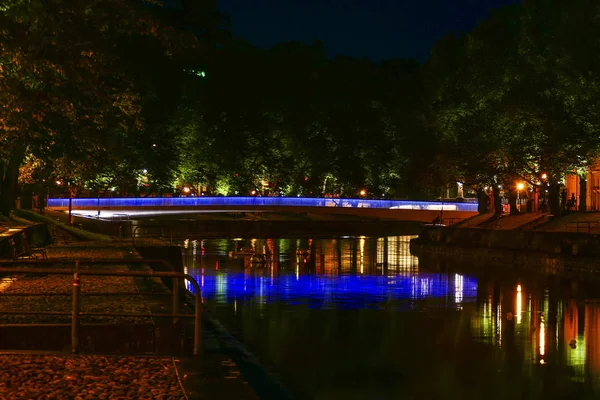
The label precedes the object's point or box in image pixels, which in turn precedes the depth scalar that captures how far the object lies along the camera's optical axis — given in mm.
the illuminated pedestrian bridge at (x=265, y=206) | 89250
